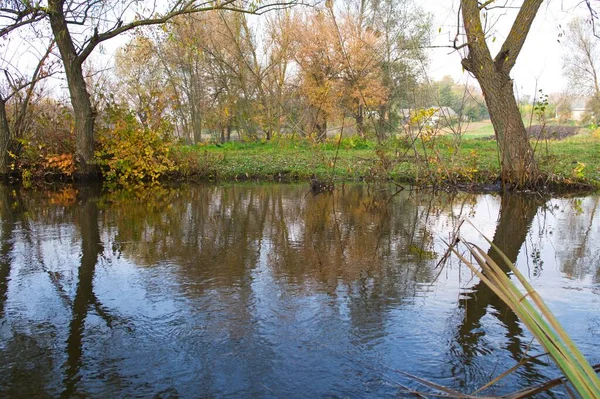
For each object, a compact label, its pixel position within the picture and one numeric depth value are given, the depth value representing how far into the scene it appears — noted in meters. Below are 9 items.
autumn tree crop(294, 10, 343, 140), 28.52
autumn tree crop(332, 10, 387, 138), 27.98
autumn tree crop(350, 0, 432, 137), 29.61
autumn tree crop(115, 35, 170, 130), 32.81
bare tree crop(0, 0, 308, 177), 13.34
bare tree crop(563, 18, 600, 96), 36.79
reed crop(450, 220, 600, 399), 1.62
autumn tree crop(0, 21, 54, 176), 15.53
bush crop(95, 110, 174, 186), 14.90
